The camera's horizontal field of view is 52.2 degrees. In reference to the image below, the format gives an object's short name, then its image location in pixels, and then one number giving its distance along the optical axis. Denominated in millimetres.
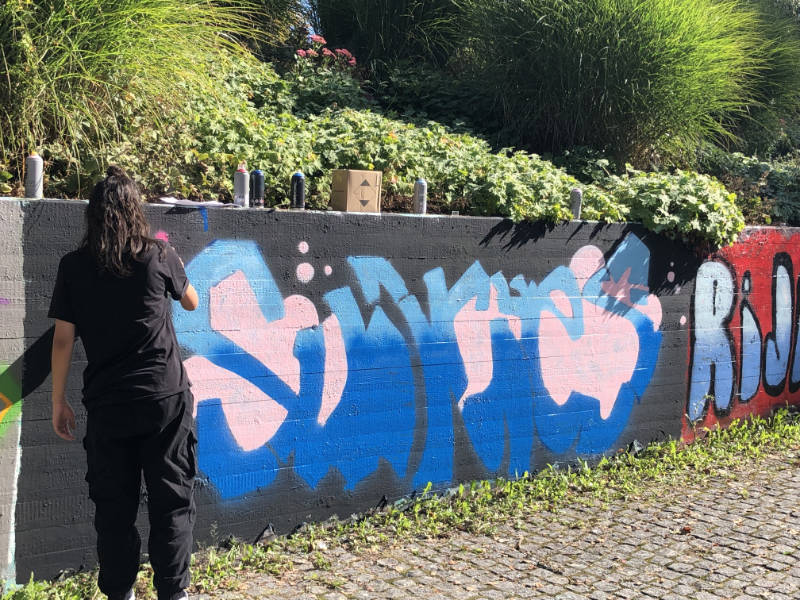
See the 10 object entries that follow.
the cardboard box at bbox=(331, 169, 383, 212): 4938
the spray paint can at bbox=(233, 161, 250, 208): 4535
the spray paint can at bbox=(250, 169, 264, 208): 4656
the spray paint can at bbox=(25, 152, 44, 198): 3842
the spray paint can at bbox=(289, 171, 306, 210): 4773
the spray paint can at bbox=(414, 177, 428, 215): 5293
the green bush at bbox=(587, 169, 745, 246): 6523
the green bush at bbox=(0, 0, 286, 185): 4363
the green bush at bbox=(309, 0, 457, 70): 9586
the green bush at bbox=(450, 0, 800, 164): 8141
